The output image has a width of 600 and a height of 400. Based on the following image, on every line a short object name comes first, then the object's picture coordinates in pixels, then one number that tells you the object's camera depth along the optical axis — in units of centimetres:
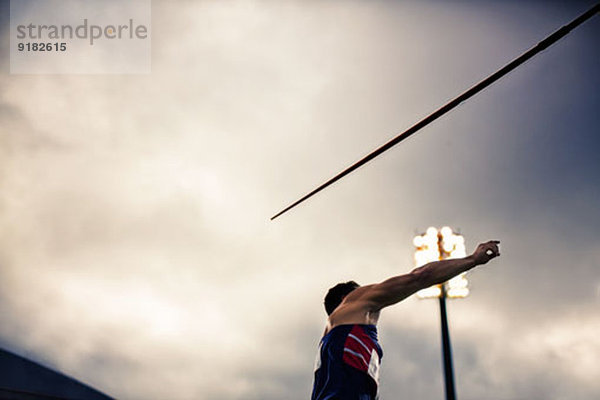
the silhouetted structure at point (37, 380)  2247
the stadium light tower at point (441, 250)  1486
